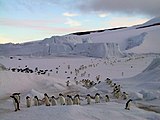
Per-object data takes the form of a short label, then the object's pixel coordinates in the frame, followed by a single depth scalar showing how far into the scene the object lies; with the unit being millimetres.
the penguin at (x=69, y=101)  14719
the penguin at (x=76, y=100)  15034
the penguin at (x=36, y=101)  14983
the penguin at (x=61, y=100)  14955
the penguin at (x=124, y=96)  17750
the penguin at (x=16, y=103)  13539
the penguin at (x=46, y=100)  14852
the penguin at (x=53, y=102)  14937
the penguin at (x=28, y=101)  14578
